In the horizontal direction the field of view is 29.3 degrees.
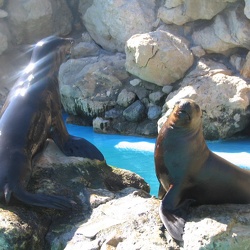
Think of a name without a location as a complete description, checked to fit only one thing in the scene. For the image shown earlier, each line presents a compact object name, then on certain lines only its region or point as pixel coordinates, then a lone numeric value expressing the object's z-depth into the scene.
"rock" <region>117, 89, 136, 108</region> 11.80
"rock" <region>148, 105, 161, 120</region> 11.27
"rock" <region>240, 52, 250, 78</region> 10.61
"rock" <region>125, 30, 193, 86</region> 11.02
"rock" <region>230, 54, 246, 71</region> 10.92
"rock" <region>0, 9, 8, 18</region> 14.61
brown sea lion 3.96
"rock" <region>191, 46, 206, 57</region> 11.44
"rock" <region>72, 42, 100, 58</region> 14.02
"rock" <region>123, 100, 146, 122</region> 11.48
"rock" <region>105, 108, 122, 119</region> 11.77
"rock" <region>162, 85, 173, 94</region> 11.34
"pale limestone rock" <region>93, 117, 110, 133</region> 11.66
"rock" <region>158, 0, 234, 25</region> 11.39
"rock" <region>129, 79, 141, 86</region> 11.92
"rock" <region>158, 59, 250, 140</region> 10.14
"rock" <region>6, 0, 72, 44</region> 14.96
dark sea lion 4.00
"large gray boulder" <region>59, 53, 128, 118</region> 12.12
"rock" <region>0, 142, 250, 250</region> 3.33
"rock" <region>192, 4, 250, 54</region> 10.84
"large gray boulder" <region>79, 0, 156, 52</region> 12.92
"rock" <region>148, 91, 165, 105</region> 11.46
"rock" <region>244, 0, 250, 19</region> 10.45
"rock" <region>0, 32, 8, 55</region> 14.48
